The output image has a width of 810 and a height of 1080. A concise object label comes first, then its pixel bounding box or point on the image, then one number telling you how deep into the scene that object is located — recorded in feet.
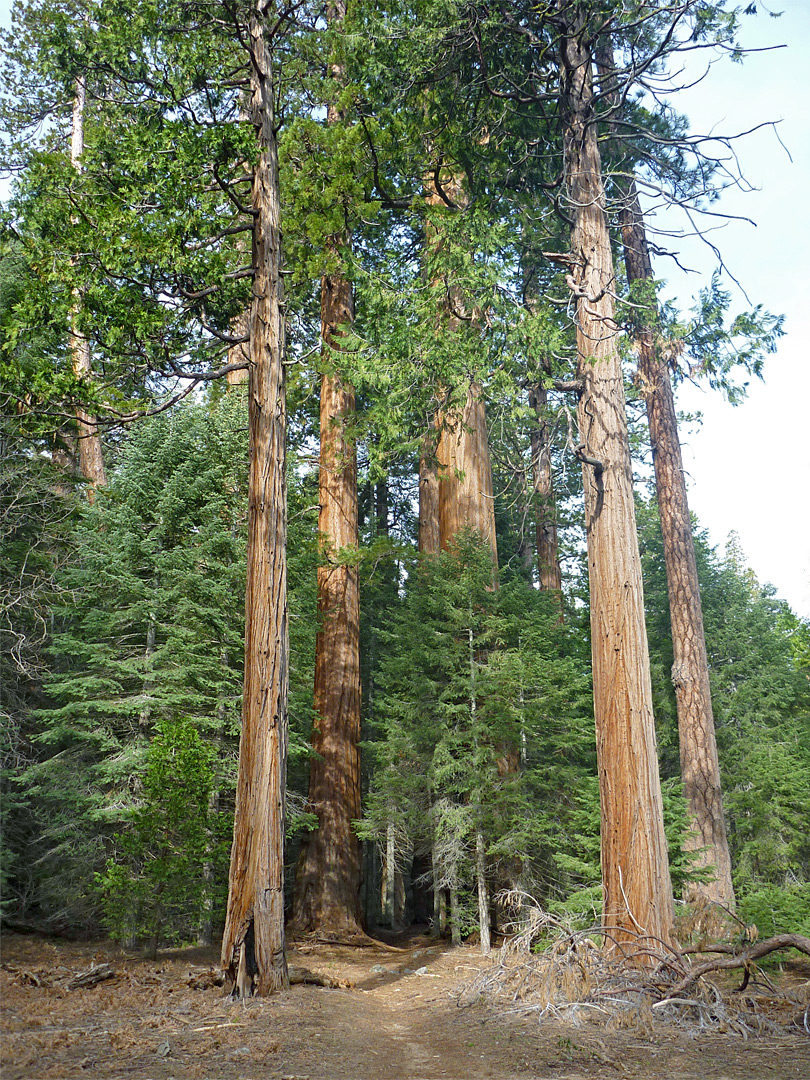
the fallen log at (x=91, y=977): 20.36
